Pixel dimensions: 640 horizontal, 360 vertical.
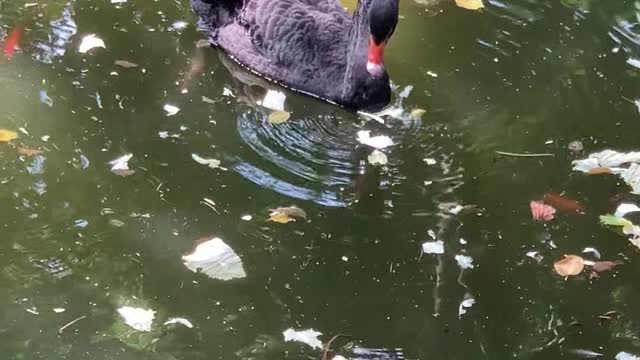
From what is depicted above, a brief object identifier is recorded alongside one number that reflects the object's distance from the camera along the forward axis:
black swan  4.72
